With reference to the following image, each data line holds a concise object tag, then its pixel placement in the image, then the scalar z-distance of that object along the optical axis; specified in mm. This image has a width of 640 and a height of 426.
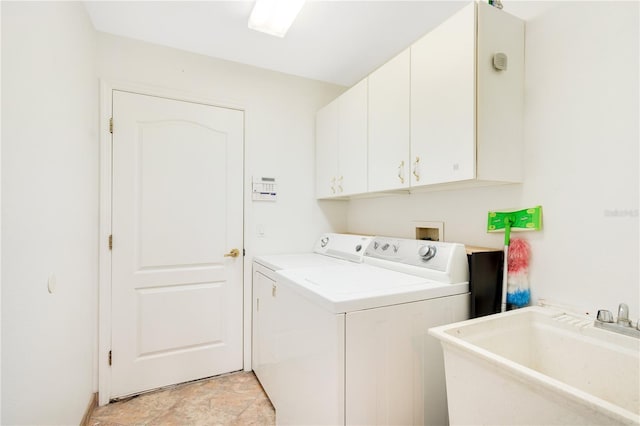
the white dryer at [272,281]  1814
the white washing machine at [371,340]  1118
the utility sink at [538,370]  759
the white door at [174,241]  2016
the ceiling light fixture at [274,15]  1647
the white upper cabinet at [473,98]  1282
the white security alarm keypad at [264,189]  2402
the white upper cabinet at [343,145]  2018
